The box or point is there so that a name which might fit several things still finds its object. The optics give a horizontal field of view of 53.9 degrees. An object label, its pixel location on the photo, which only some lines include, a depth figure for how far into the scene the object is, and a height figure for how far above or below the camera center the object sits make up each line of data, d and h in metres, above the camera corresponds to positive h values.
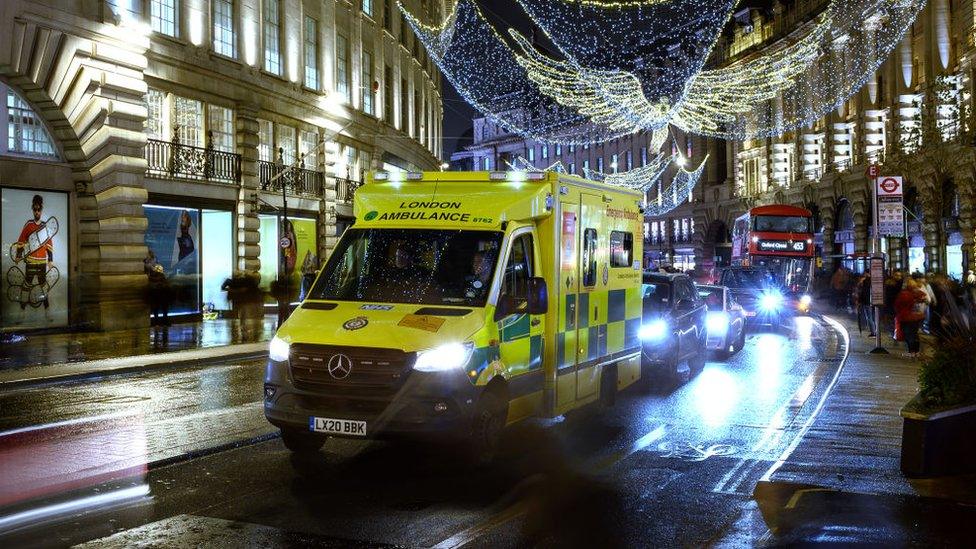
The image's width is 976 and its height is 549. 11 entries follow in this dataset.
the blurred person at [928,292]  19.16 -0.52
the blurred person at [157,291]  24.80 -0.38
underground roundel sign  19.38 +1.65
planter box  8.15 -1.50
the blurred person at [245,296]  27.92 -0.62
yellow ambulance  7.91 -0.39
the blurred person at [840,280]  38.41 -0.49
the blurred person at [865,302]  24.81 -0.90
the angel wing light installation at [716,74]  35.85 +11.63
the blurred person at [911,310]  18.92 -0.85
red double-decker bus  41.12 +1.10
